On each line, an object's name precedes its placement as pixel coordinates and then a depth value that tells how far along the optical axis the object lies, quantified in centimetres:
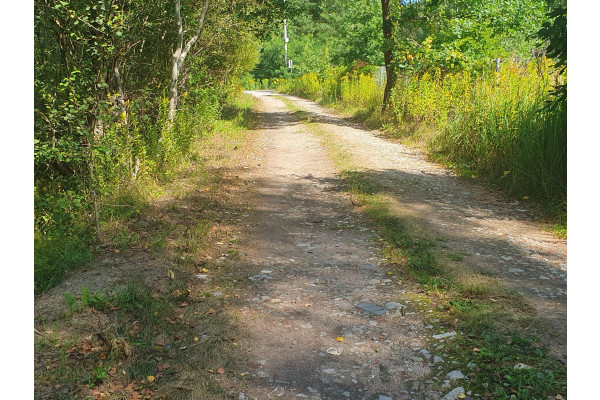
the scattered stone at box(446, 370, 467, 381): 321
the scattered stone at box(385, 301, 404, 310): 418
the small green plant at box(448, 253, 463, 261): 504
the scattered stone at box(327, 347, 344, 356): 355
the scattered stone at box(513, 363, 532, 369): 321
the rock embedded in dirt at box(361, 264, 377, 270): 504
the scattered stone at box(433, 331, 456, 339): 369
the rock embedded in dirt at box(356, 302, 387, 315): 412
